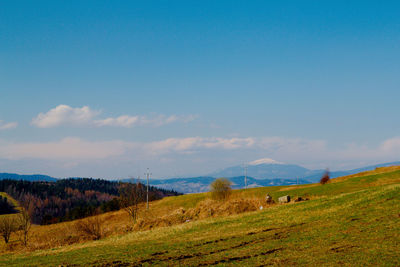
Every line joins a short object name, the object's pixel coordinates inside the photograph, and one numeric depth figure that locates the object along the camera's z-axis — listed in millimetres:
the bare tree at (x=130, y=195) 61281
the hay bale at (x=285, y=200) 50706
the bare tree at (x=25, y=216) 66688
